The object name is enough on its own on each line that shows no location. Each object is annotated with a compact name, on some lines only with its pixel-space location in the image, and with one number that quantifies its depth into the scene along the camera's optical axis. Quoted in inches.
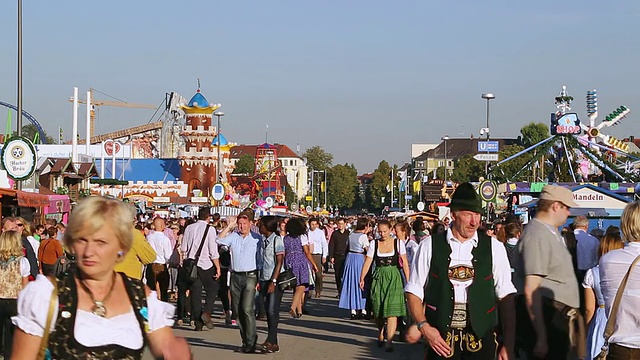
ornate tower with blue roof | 3518.7
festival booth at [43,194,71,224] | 1228.5
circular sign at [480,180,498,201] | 1165.7
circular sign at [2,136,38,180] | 909.2
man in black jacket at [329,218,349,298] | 933.8
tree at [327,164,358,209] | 7445.9
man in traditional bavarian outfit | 254.4
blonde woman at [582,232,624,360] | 318.2
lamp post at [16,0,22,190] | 952.9
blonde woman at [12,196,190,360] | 147.0
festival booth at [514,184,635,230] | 1175.4
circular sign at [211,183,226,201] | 1530.5
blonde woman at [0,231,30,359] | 414.6
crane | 6530.5
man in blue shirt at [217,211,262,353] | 524.7
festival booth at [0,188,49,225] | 904.9
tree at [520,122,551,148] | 5260.8
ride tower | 4202.8
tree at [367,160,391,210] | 6815.9
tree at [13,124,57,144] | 7257.9
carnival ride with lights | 1829.5
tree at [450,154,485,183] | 5113.2
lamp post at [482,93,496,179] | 1811.0
